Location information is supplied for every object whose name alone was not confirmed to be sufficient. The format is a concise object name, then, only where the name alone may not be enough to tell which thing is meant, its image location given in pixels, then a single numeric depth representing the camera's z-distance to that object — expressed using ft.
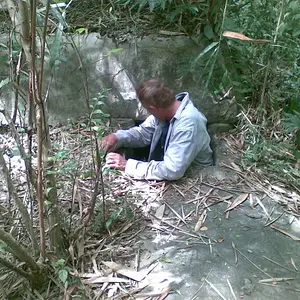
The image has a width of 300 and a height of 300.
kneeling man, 8.83
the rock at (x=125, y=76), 10.67
